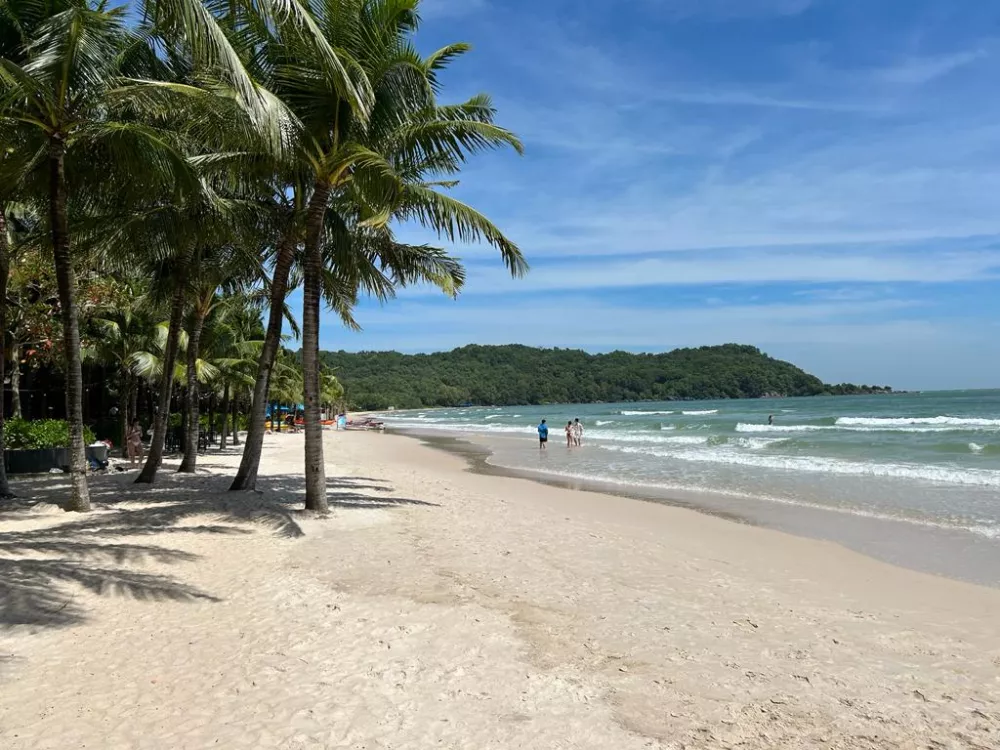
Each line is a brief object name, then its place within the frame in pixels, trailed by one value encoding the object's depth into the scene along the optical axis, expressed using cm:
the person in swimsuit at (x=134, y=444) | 1733
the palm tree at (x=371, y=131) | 821
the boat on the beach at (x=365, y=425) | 5631
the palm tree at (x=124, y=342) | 1806
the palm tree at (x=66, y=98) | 710
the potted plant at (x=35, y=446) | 1367
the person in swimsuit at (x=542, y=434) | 2866
